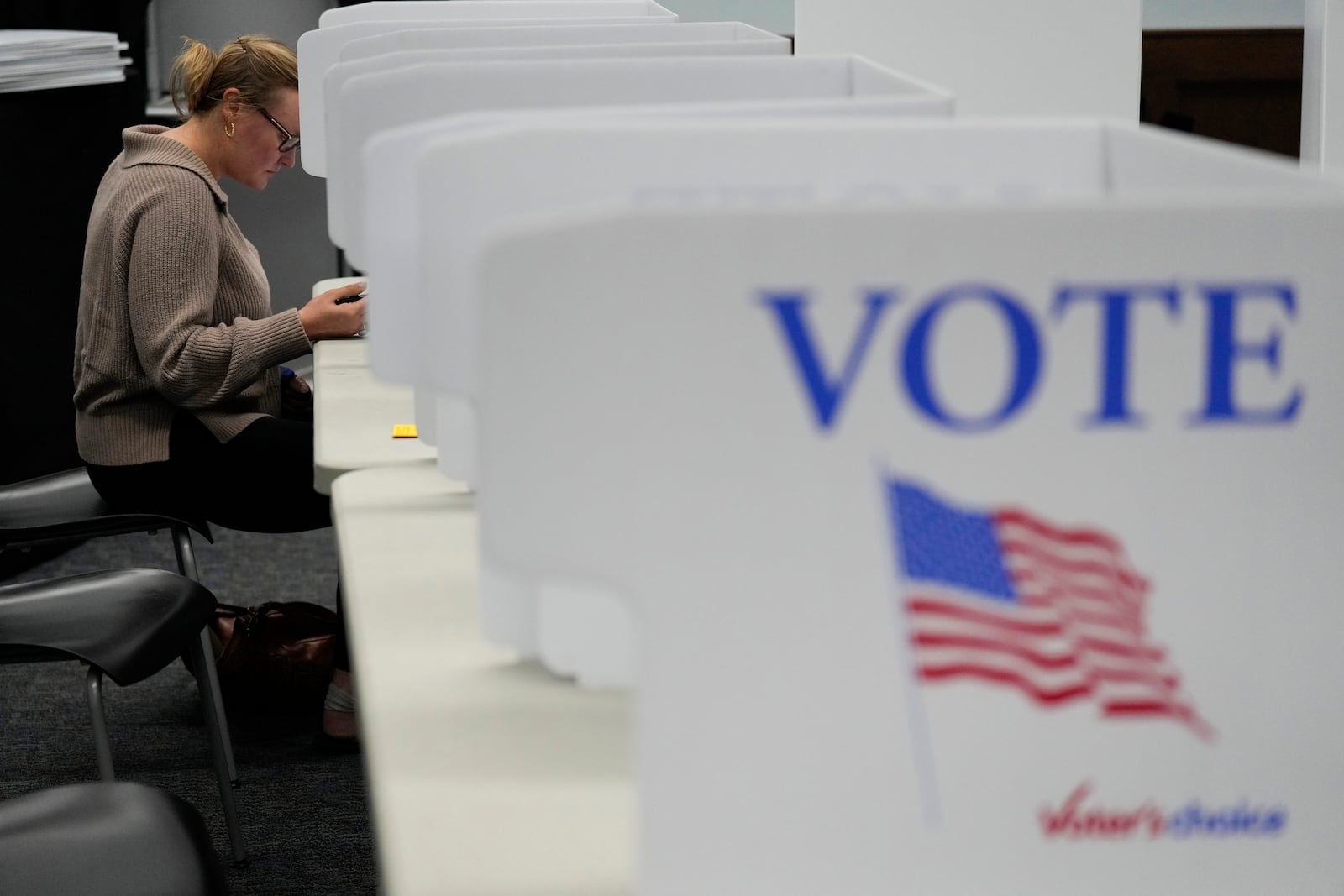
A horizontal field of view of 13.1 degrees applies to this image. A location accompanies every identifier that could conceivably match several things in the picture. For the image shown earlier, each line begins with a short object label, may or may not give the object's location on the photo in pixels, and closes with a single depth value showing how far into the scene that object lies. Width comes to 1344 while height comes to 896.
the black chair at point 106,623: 4.38
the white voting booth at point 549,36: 4.29
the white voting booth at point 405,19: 4.94
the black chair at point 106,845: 3.28
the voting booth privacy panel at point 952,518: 2.56
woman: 5.76
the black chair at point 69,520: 5.47
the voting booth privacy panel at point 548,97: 3.09
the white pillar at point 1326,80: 6.07
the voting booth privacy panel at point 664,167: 2.95
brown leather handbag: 6.56
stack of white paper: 7.83
